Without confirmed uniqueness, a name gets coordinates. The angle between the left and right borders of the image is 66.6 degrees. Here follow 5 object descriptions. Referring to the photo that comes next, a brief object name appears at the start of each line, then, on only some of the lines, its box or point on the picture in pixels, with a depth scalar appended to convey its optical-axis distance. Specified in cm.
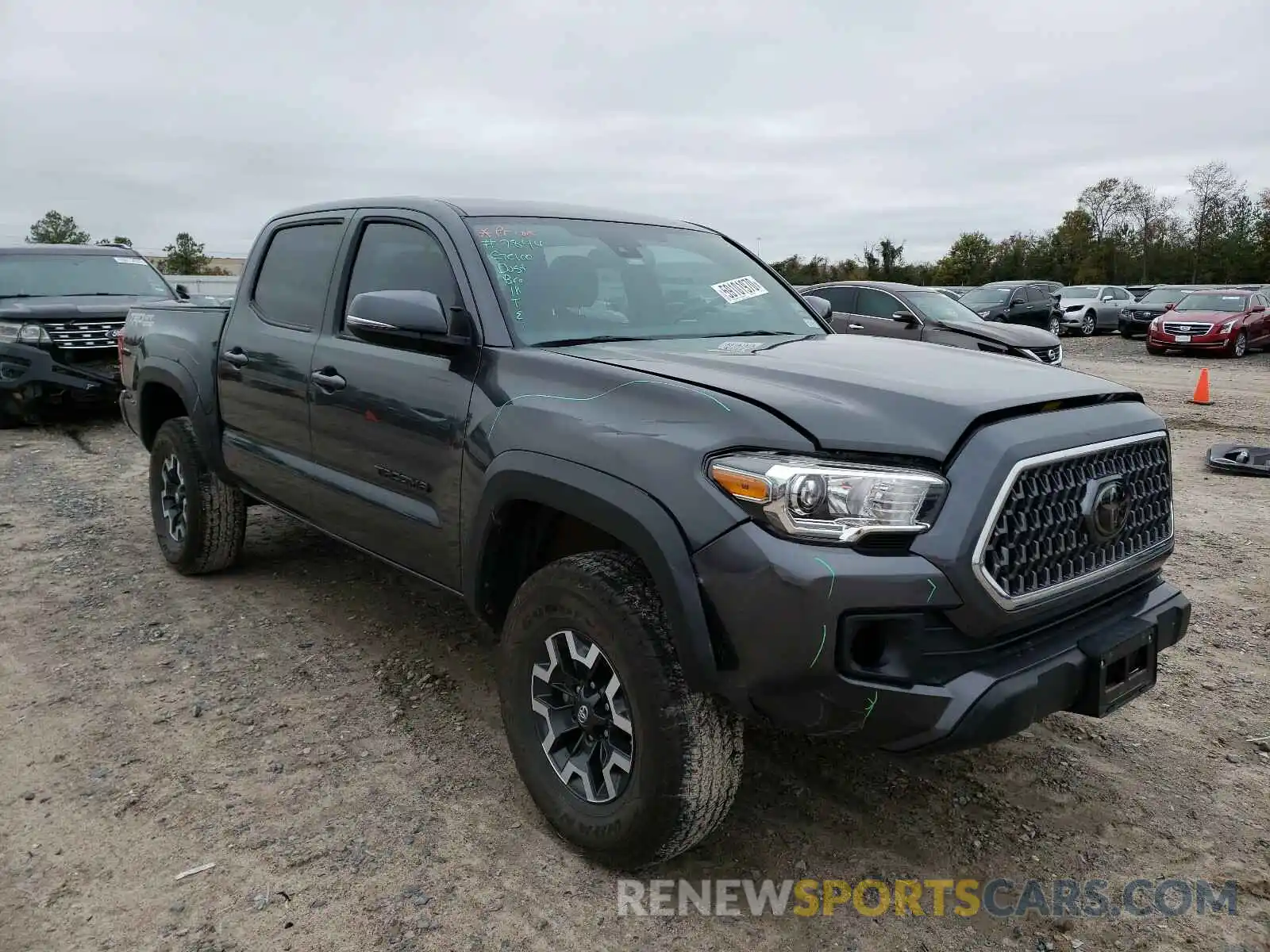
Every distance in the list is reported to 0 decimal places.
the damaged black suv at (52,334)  930
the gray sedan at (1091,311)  2736
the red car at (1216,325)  1973
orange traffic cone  1229
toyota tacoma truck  216
